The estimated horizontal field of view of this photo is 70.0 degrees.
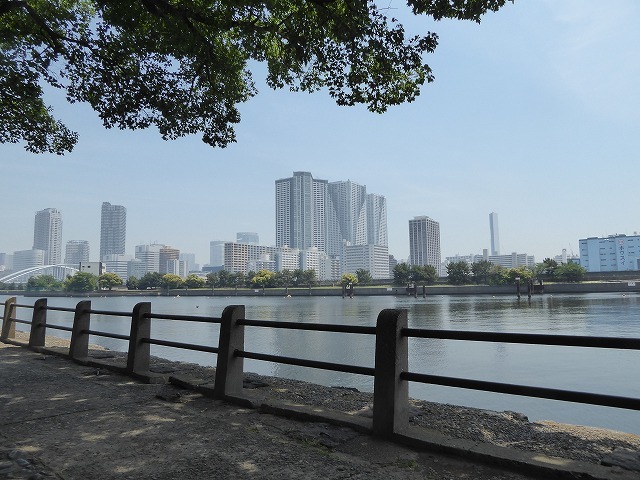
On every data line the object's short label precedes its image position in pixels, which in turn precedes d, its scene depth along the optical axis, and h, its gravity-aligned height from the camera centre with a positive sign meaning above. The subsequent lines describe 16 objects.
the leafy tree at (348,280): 158.12 -0.61
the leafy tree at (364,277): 167.91 +0.22
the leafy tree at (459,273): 142.50 +1.38
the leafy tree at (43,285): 176.57 -1.78
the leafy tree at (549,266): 128.82 +3.13
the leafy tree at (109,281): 172.00 -0.42
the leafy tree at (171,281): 174.00 -0.62
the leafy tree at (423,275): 146.38 +0.88
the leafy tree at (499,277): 128.54 +0.07
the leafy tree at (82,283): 165.38 -1.06
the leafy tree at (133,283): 181.62 -1.33
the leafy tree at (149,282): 179.50 -0.95
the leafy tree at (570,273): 124.19 +1.00
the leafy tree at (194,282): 176.62 -1.08
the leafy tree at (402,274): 148.25 +1.24
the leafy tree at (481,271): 144.12 +1.99
